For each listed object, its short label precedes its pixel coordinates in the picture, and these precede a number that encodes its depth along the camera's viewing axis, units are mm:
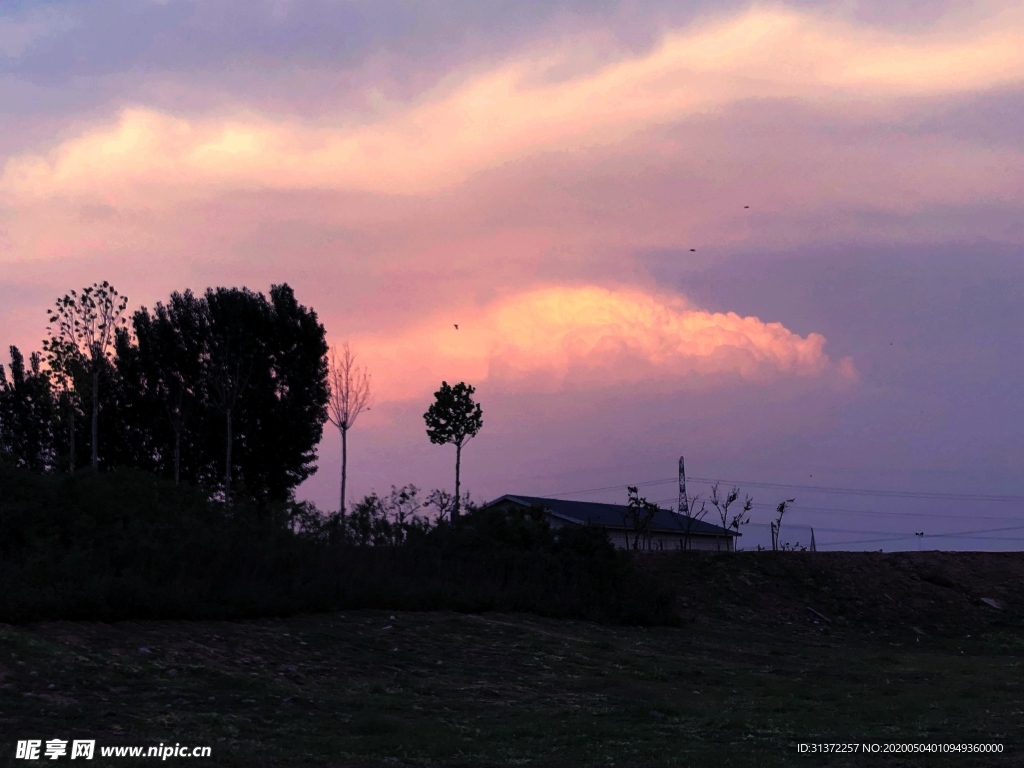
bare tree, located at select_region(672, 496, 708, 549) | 49594
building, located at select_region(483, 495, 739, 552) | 60781
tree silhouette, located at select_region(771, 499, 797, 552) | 50844
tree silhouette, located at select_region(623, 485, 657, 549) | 43331
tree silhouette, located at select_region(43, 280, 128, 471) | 40969
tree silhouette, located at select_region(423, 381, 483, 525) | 49344
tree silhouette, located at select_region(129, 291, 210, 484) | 52219
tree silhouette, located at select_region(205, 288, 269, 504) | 48562
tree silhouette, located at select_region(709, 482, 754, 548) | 49156
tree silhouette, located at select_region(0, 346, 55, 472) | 58188
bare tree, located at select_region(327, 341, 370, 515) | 45281
